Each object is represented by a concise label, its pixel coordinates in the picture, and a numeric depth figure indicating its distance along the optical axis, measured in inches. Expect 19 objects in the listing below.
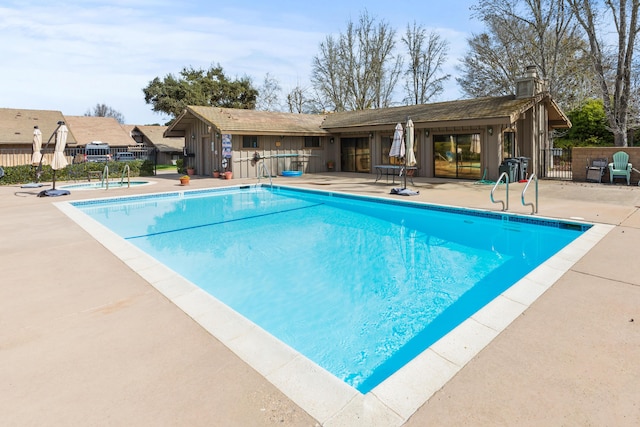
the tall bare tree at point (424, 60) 1125.7
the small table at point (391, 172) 541.0
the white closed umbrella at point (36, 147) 520.4
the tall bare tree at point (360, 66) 1157.7
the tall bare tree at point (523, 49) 705.6
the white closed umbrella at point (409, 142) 437.1
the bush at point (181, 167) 792.3
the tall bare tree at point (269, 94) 1397.6
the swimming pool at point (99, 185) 550.2
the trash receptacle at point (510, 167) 506.0
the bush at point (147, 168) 779.4
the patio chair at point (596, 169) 476.7
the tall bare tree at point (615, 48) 535.6
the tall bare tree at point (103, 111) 2603.3
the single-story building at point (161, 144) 1307.8
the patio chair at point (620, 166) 451.8
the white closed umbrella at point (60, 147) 440.1
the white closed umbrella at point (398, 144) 462.6
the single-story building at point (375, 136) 539.2
